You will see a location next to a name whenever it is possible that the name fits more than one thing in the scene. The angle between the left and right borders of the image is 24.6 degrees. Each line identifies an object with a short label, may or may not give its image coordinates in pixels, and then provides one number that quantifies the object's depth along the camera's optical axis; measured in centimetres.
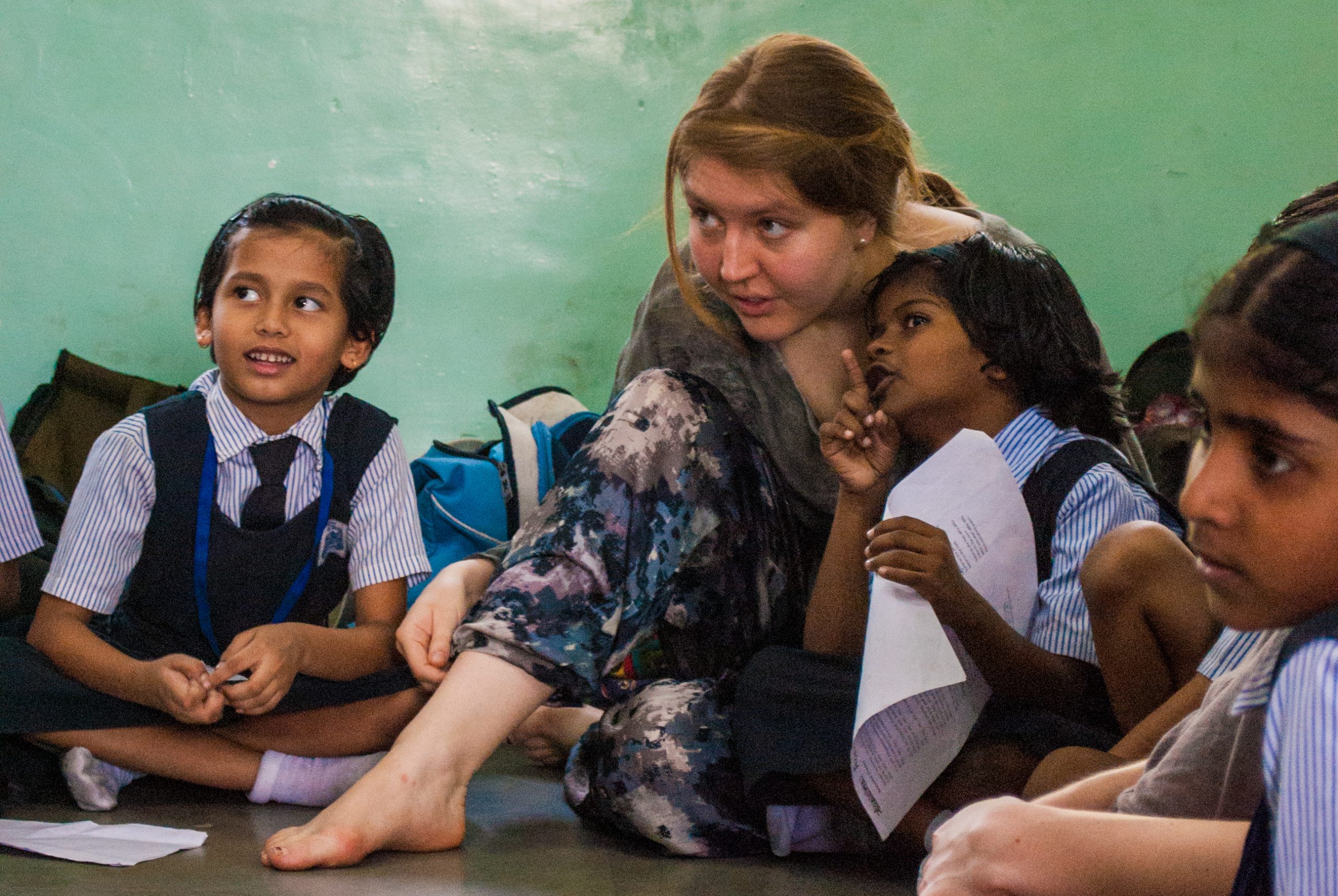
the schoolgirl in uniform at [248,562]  260
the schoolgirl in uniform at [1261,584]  159
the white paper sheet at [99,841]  240
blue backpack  312
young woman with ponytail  249
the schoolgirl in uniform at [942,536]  242
